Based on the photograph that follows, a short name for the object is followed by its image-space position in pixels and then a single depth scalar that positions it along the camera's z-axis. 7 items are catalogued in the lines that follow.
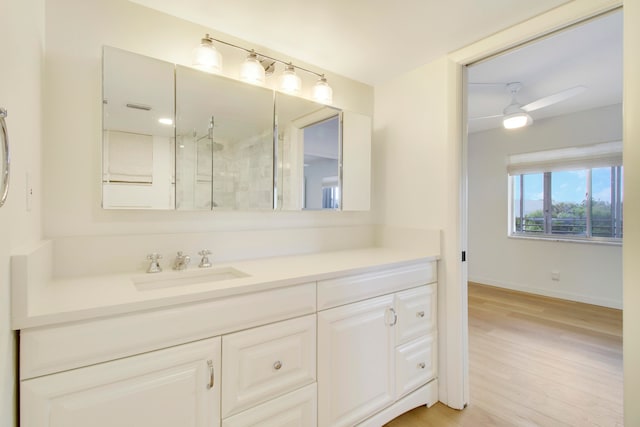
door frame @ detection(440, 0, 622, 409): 1.79
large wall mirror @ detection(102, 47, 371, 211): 1.36
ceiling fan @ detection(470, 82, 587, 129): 2.57
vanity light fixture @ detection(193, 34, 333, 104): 1.49
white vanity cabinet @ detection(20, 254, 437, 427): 0.85
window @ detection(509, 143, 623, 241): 3.58
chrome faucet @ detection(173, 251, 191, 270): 1.45
